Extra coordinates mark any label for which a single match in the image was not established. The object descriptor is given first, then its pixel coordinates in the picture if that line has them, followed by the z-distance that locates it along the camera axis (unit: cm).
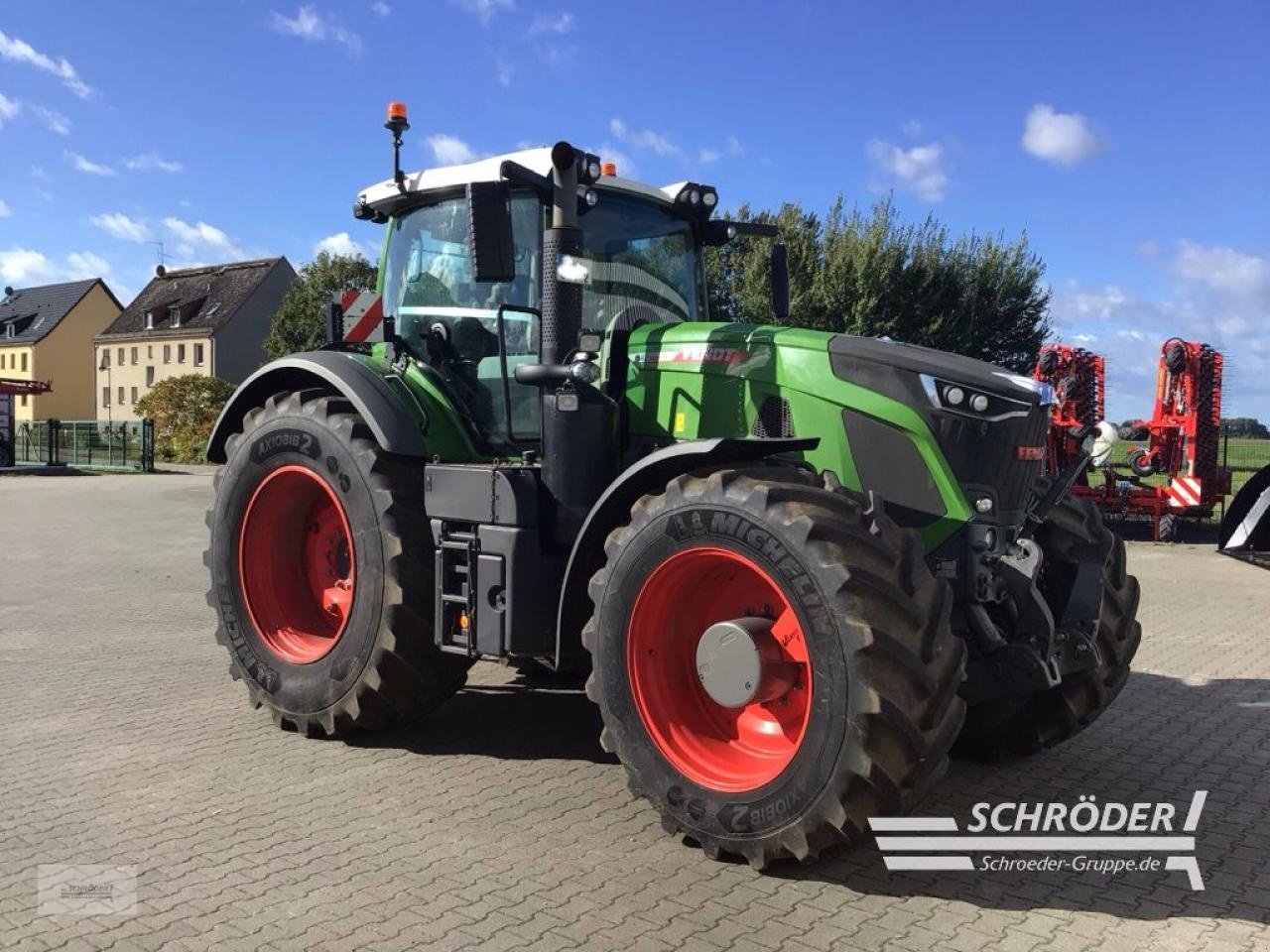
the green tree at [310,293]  4450
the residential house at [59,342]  5909
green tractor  353
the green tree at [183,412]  3331
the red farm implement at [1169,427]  1497
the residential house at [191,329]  5281
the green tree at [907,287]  2823
